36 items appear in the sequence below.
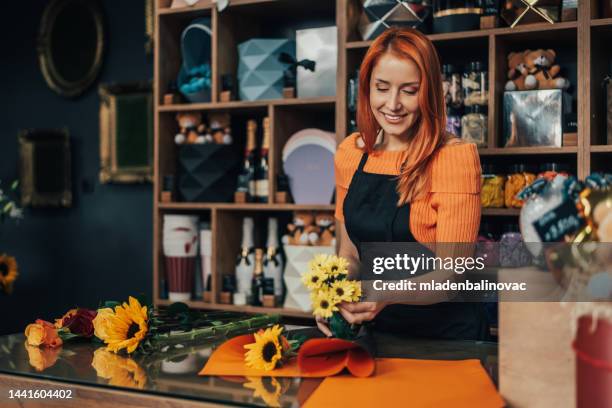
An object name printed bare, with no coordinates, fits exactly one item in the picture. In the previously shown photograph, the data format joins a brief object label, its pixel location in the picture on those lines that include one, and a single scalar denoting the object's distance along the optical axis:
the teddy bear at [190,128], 3.89
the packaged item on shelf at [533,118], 3.05
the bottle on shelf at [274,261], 3.72
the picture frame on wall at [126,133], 4.58
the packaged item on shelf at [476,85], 3.18
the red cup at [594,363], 1.07
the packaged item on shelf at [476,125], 3.16
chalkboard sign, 1.16
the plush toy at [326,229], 3.56
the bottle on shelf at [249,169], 3.74
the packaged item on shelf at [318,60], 3.52
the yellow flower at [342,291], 1.46
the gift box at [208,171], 3.82
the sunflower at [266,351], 1.46
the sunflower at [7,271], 4.18
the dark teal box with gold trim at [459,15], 3.17
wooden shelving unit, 2.96
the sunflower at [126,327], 1.62
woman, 2.12
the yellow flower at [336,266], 1.47
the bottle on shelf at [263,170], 3.69
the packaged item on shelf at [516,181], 3.11
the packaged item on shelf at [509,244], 2.96
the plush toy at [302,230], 3.57
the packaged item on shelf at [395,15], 3.28
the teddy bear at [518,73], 3.15
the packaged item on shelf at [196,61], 3.84
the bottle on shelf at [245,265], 3.74
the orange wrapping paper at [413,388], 1.22
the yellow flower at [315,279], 1.46
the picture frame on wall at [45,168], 4.93
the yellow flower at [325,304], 1.46
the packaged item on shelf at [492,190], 3.14
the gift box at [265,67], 3.67
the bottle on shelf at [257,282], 3.71
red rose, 1.80
